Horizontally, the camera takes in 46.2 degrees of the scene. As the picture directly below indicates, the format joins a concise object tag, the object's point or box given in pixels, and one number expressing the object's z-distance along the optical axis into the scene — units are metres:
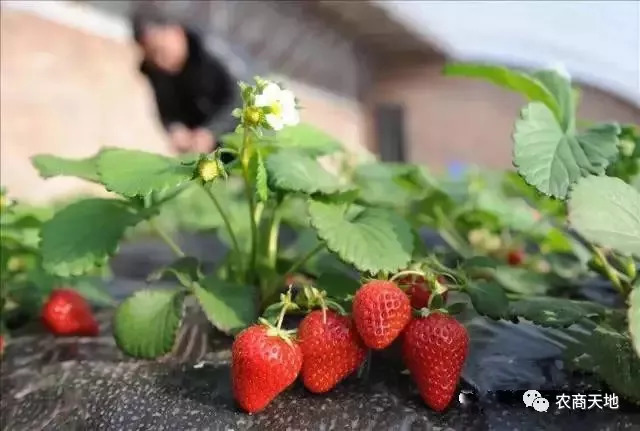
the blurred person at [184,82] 1.99
